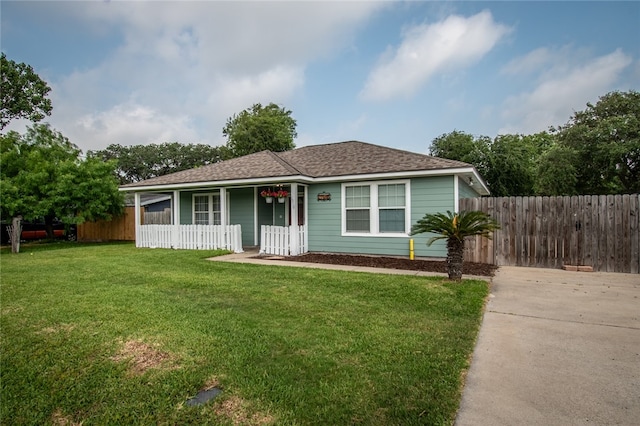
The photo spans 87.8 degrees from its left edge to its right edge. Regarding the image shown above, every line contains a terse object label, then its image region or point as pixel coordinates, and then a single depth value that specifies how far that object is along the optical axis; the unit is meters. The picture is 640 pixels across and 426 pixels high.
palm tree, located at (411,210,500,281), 6.39
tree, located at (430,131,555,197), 22.56
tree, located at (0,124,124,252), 12.73
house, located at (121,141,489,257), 9.51
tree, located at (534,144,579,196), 20.53
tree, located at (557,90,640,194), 19.64
